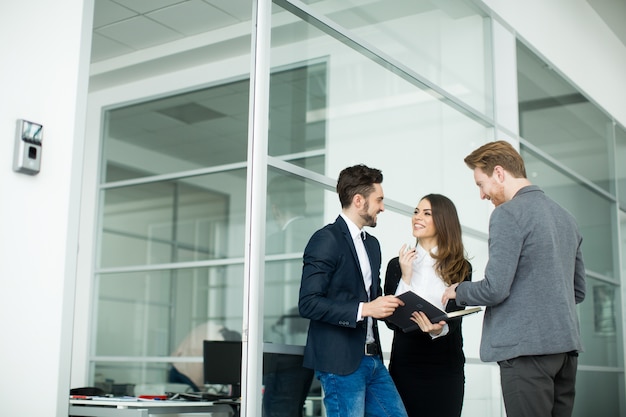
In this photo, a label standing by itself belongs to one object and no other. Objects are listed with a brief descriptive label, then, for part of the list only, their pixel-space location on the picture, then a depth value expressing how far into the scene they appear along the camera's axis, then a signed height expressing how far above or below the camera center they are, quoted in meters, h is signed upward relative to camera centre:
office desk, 3.65 -0.36
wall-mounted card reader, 2.78 +0.65
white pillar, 2.74 +0.46
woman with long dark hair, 3.65 -0.01
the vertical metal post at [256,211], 3.48 +0.56
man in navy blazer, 3.31 +0.12
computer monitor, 5.19 -0.19
